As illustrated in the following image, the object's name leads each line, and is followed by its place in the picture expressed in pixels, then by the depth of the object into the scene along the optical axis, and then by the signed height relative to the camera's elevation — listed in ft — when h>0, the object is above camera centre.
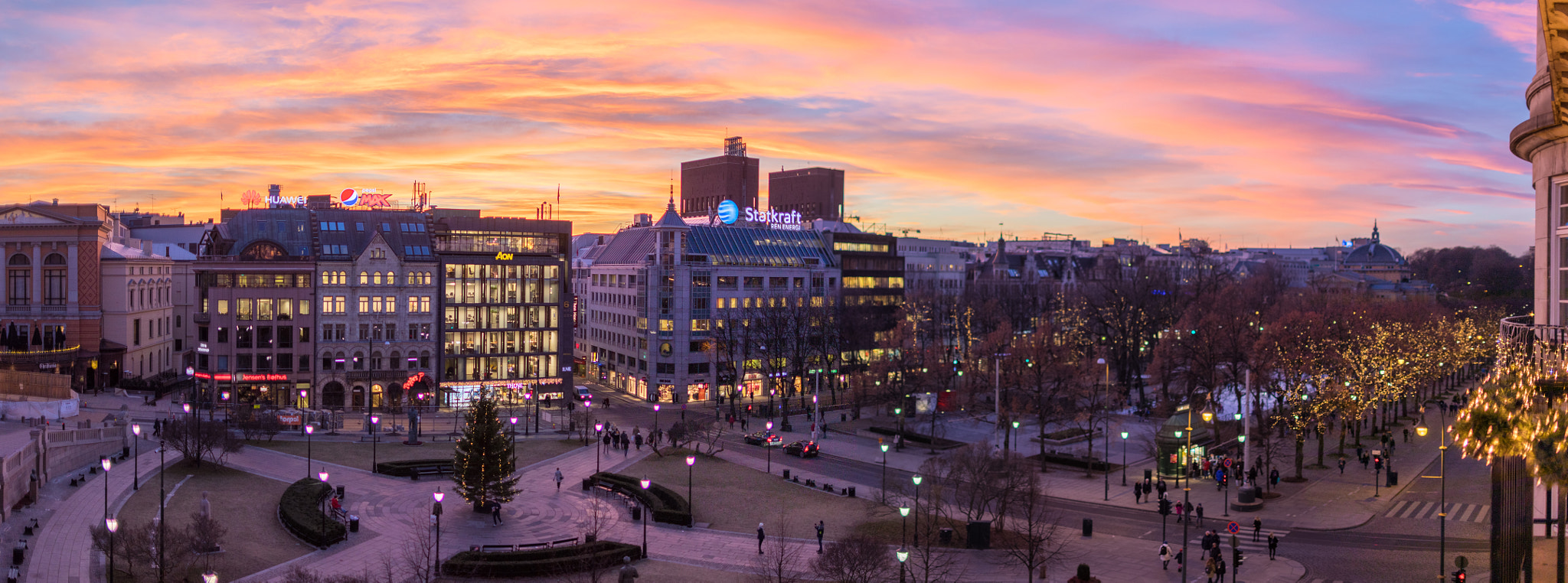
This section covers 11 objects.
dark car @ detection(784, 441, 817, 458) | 236.84 -41.11
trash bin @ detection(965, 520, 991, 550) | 157.48 -40.64
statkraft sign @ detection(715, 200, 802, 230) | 411.75 +24.98
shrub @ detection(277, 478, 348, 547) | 152.05 -39.15
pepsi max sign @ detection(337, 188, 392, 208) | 339.57 +24.82
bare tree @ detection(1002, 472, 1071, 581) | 140.26 -39.47
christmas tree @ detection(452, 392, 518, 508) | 173.27 -32.56
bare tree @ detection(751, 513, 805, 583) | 130.41 -41.20
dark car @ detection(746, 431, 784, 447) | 247.85 -41.36
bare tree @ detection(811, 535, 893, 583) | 123.34 -35.30
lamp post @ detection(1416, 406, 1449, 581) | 132.05 -32.14
